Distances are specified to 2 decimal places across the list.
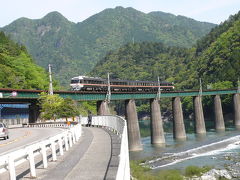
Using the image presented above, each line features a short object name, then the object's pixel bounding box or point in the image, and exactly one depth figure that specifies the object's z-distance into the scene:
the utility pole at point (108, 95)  74.91
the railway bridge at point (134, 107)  66.81
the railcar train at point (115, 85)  75.56
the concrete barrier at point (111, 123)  7.27
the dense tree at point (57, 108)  62.45
